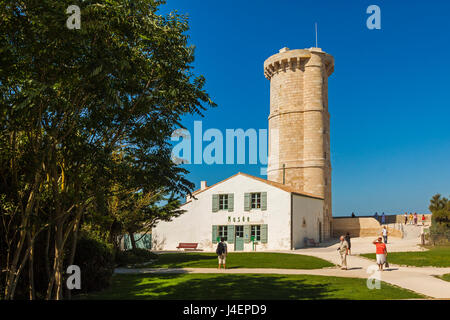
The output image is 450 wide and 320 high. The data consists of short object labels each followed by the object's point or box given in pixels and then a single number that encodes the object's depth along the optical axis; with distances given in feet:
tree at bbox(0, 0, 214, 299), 27.02
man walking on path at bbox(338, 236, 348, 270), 61.03
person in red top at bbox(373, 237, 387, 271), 59.26
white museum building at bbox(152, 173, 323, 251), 106.83
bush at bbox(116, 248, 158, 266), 80.20
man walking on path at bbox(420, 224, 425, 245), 96.63
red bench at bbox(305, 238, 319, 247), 114.01
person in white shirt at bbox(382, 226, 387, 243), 101.35
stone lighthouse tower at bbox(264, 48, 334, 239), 144.36
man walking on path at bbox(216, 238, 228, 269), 67.00
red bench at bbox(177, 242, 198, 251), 114.06
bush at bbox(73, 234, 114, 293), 49.14
